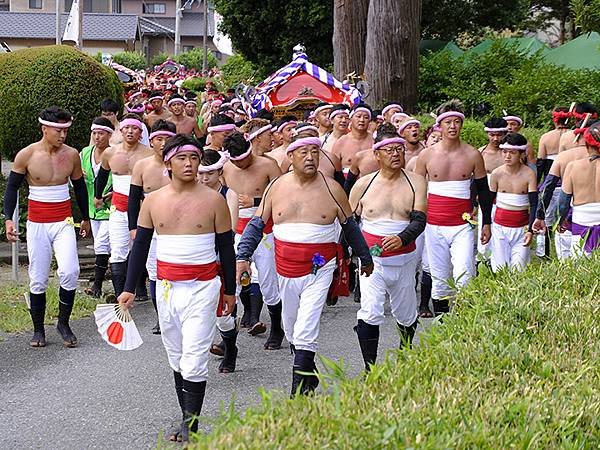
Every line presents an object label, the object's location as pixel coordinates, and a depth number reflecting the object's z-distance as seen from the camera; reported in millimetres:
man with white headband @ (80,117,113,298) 11422
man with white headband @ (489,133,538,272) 10398
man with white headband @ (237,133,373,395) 7426
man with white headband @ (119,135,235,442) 6516
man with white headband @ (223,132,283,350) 9289
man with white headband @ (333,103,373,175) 11508
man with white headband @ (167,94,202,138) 14953
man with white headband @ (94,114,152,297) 10680
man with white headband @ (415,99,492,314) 9492
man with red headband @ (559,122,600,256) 9414
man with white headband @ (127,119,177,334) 9484
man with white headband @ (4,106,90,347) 9133
